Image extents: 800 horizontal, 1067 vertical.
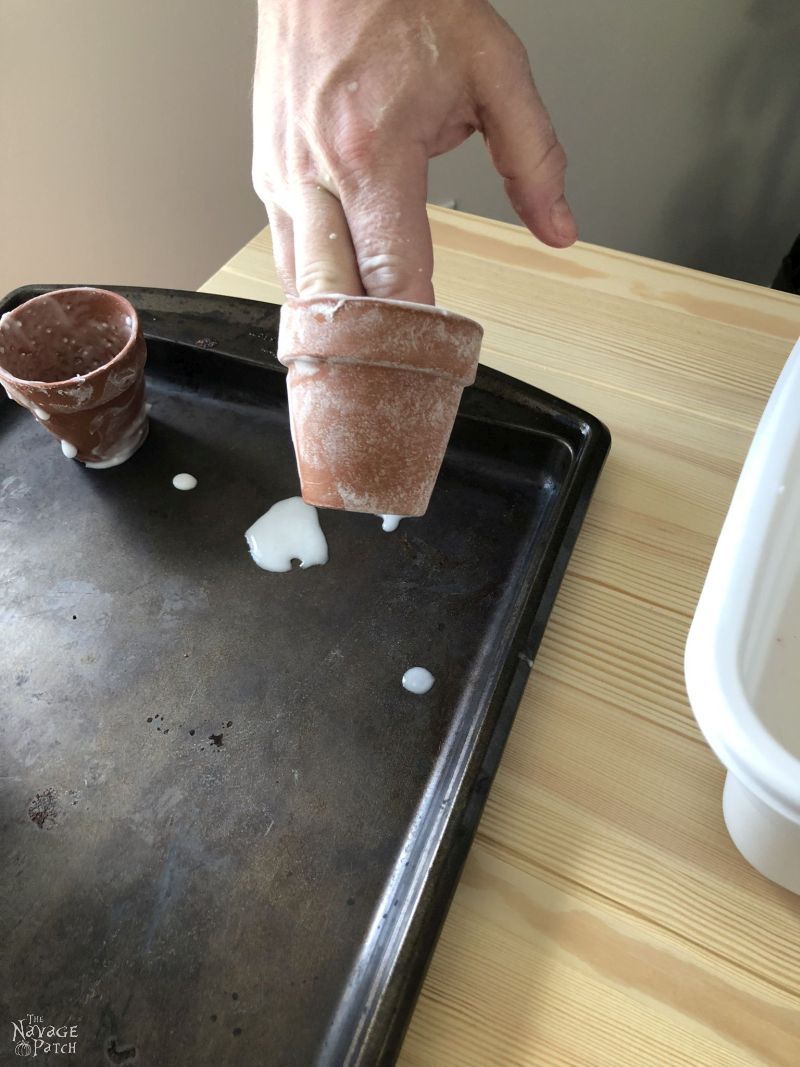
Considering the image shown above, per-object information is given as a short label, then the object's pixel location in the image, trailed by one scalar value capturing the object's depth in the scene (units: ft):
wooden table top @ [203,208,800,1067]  1.40
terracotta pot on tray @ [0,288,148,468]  2.16
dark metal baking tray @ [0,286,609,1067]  1.50
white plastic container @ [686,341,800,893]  1.16
